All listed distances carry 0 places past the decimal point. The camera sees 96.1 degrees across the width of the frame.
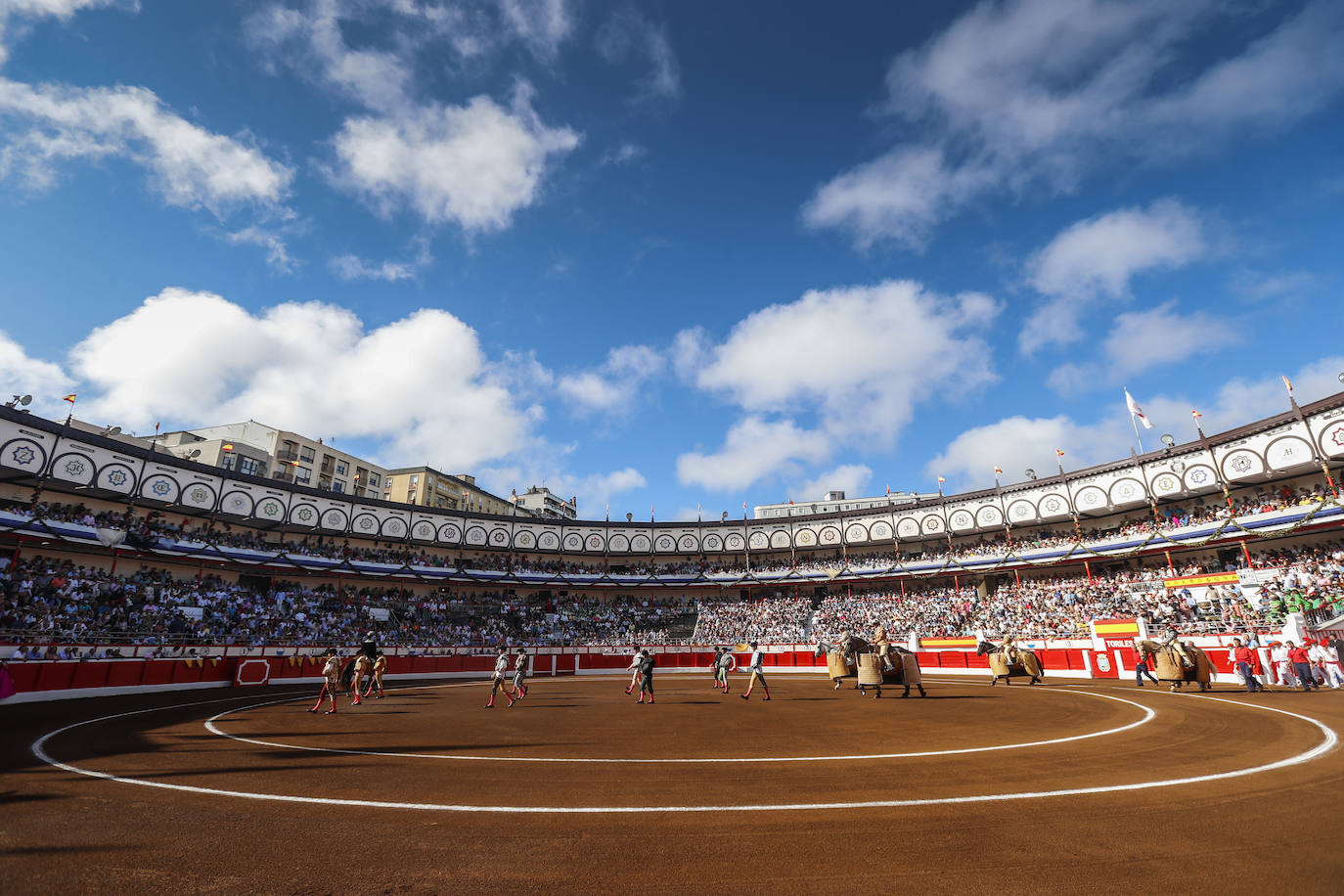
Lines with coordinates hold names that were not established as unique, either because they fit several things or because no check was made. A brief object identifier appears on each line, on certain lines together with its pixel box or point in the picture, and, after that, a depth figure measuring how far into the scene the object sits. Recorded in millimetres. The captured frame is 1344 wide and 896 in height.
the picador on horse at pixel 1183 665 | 19203
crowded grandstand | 30859
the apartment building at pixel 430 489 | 85481
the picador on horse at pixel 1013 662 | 24016
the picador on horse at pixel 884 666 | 20297
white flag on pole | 40094
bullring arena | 5547
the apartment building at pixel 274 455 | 63844
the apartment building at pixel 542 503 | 112500
